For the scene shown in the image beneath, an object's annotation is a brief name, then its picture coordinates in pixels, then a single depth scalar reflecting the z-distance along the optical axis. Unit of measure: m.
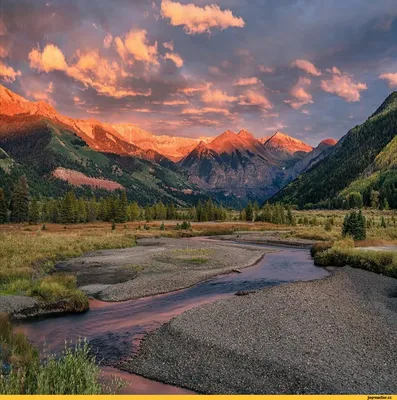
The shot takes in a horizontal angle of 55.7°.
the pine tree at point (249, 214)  186.00
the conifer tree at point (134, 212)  178.05
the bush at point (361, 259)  45.25
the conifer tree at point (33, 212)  139.62
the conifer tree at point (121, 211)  157.25
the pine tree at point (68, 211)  147.12
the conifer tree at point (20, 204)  141.62
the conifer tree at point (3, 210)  136.82
